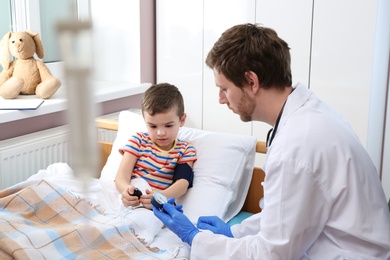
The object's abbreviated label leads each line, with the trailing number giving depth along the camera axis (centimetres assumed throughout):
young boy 165
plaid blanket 113
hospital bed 121
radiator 189
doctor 106
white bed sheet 139
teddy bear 192
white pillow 169
